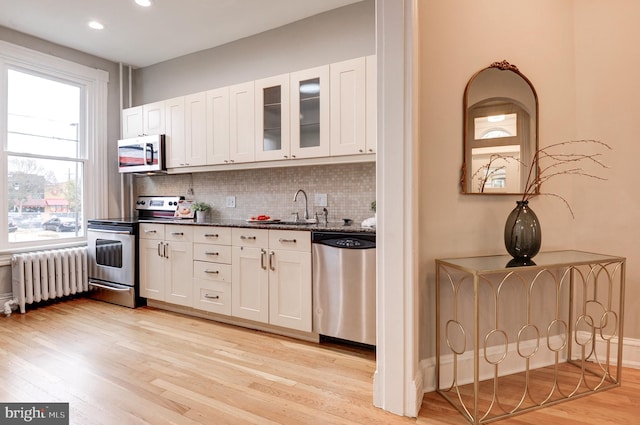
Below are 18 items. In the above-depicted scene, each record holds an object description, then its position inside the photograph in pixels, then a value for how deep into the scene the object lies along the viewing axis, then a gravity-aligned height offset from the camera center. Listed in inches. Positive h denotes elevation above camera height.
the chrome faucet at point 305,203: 136.1 +1.1
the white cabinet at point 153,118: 157.8 +39.4
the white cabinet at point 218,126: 139.1 +31.6
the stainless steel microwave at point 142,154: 155.6 +23.4
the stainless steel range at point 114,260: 145.0 -22.5
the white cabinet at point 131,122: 165.4 +39.4
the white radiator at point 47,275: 138.8 -27.5
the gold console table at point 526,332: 74.5 -30.9
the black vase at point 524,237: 75.1 -6.7
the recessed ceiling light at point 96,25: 135.9 +69.8
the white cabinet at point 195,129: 144.9 +31.6
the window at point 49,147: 144.1 +26.3
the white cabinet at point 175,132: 151.3 +31.7
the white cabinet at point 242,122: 133.0 +31.4
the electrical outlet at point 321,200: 133.5 +2.1
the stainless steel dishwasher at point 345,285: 97.6 -22.5
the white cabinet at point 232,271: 110.0 -22.2
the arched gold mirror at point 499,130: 83.8 +17.8
